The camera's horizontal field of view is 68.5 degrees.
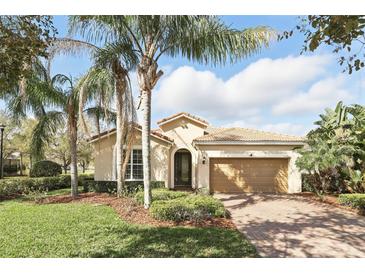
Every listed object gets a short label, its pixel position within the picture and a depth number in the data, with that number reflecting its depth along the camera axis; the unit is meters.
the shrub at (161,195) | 10.83
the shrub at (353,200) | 10.55
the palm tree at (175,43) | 9.54
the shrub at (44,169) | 18.09
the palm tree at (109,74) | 10.45
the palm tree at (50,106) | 12.58
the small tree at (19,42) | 4.75
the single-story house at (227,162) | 16.00
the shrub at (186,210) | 8.58
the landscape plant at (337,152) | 12.90
